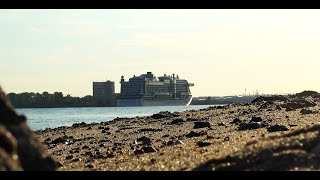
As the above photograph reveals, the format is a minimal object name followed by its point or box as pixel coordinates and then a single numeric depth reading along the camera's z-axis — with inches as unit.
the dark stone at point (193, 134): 671.7
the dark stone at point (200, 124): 845.4
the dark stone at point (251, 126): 648.5
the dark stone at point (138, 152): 495.5
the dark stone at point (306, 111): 877.5
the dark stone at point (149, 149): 498.6
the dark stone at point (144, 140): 666.1
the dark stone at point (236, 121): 862.8
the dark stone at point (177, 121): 1088.5
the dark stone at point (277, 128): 540.9
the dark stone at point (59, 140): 922.6
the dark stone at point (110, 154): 502.6
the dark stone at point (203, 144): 486.3
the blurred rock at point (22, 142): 237.7
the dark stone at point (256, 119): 800.6
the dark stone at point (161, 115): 1448.3
